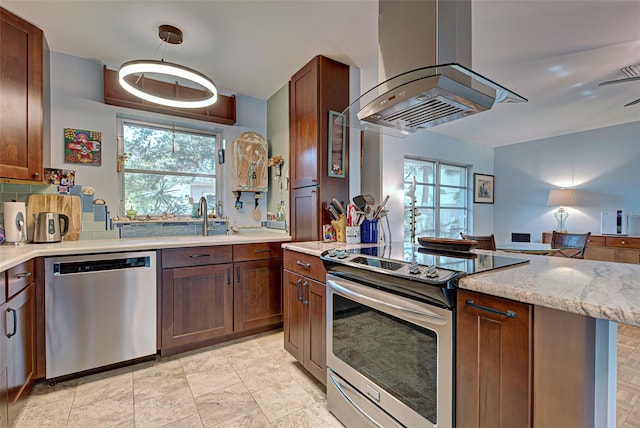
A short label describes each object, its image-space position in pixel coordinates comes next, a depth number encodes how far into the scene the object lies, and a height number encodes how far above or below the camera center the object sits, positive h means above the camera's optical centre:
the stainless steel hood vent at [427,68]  1.41 +0.73
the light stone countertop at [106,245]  1.71 -0.25
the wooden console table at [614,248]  3.96 -0.49
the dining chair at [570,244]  3.15 -0.35
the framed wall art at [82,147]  2.53 +0.57
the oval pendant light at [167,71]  1.91 +0.93
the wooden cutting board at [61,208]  2.31 +0.03
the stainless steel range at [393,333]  1.11 -0.55
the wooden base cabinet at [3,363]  1.43 -0.76
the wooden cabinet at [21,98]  1.95 +0.80
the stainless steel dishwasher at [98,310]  1.94 -0.70
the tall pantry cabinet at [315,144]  2.52 +0.62
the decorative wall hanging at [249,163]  3.24 +0.55
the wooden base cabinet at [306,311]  1.88 -0.69
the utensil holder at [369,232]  2.27 -0.15
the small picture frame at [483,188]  5.73 +0.49
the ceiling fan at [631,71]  2.70 +1.36
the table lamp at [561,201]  4.82 +0.20
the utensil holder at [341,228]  2.36 -0.13
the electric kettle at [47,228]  2.24 -0.13
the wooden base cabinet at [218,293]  2.33 -0.71
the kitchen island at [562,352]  0.84 -0.41
